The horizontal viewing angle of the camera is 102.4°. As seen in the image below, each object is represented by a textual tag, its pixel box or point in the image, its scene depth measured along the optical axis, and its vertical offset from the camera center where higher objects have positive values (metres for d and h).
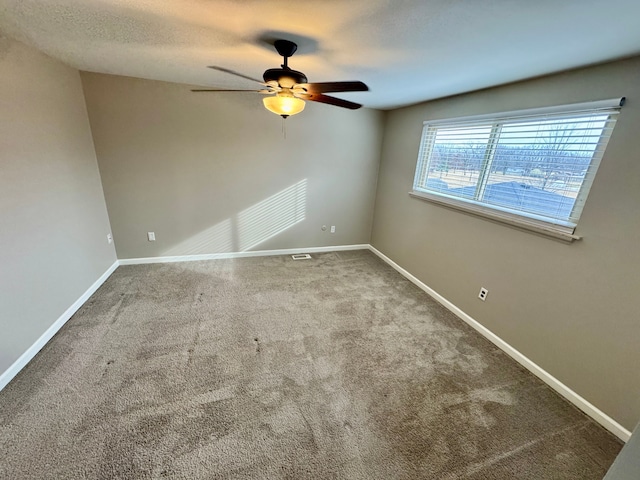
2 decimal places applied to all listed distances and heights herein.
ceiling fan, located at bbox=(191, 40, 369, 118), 1.53 +0.42
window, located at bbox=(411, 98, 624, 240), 1.70 +0.08
